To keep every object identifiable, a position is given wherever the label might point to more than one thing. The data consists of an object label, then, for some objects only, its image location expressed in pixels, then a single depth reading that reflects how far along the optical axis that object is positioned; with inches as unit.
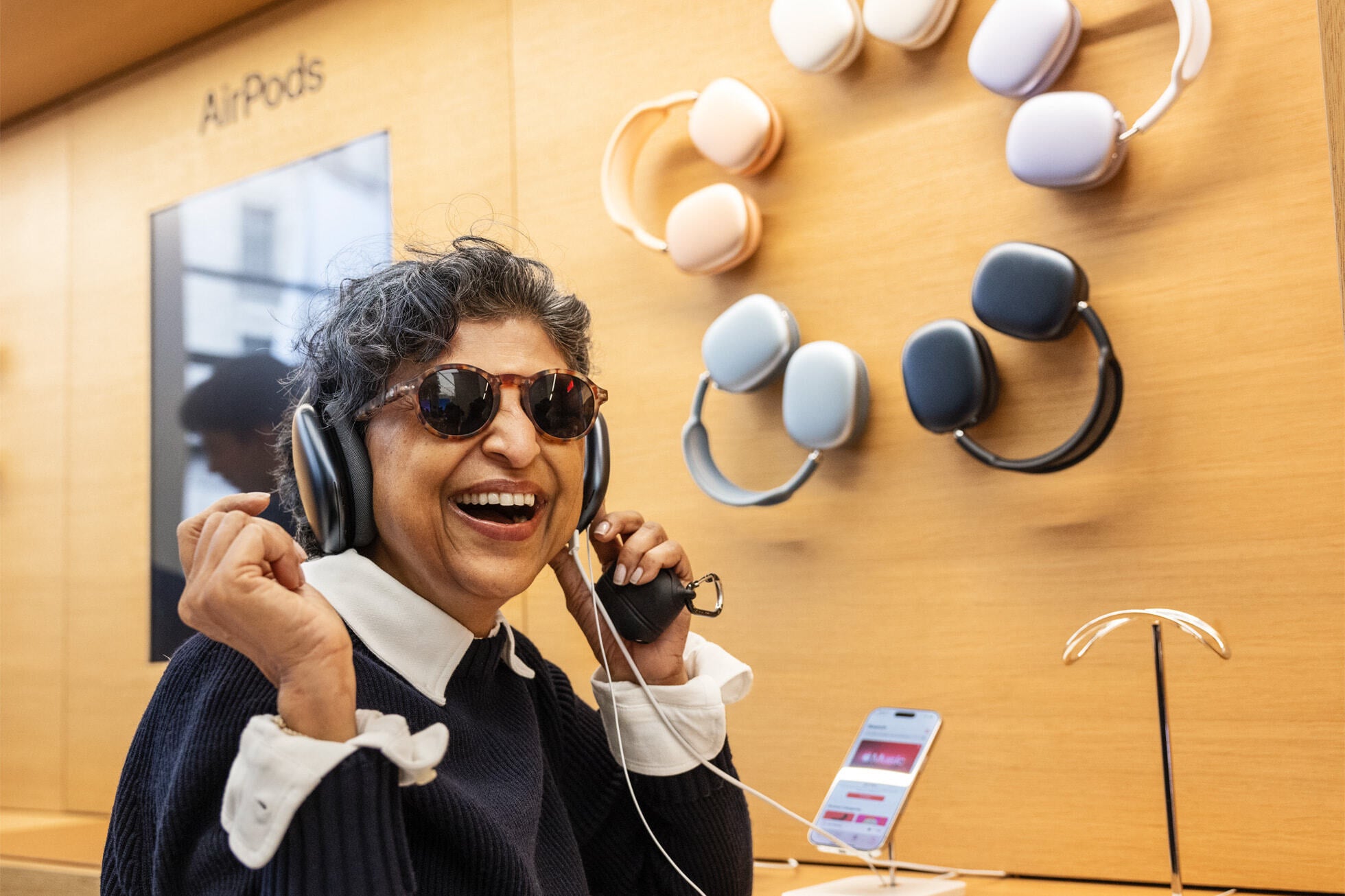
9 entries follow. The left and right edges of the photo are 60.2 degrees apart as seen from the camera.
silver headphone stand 46.1
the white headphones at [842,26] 57.7
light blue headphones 58.9
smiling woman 29.8
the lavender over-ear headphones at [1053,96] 50.4
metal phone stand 49.8
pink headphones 62.7
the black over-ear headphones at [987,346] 52.1
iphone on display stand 50.0
